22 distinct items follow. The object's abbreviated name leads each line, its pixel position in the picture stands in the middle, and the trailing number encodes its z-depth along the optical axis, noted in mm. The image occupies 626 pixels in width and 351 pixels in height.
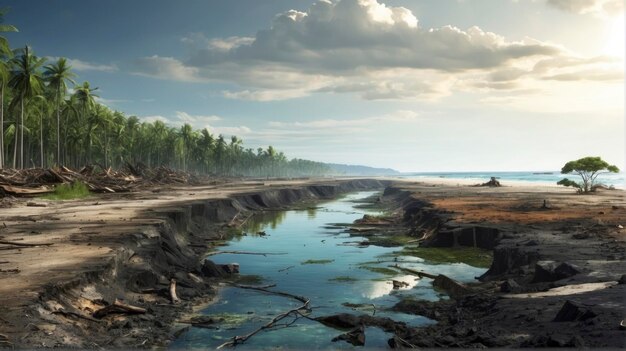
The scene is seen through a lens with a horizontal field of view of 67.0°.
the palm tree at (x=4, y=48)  43062
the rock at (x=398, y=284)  17812
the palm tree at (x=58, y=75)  64438
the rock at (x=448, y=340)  10630
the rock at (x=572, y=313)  9961
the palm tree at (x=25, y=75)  56125
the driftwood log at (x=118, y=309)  11961
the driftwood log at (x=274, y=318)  11655
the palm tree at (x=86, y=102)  75000
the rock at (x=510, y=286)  14625
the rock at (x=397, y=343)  10852
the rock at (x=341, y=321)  13039
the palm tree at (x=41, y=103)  62844
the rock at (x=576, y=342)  8606
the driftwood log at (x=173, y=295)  15098
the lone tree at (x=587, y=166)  51062
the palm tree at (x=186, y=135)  133875
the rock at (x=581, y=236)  21444
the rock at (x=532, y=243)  20244
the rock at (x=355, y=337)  11633
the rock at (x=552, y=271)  14906
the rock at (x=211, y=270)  19688
